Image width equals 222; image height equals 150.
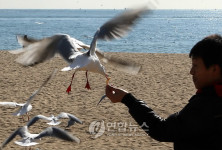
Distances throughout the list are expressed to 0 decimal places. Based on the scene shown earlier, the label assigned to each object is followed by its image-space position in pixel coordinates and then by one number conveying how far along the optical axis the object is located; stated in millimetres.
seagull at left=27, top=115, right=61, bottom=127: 3945
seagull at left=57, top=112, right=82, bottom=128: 4191
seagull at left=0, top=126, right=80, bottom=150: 3137
